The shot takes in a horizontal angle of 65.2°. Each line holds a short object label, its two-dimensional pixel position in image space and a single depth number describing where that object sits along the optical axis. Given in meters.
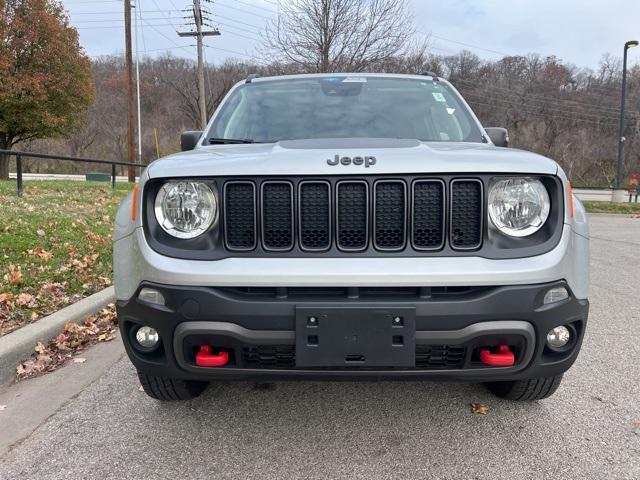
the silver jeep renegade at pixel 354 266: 1.98
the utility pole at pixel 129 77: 22.30
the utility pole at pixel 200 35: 25.88
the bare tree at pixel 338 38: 14.31
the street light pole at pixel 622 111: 19.97
